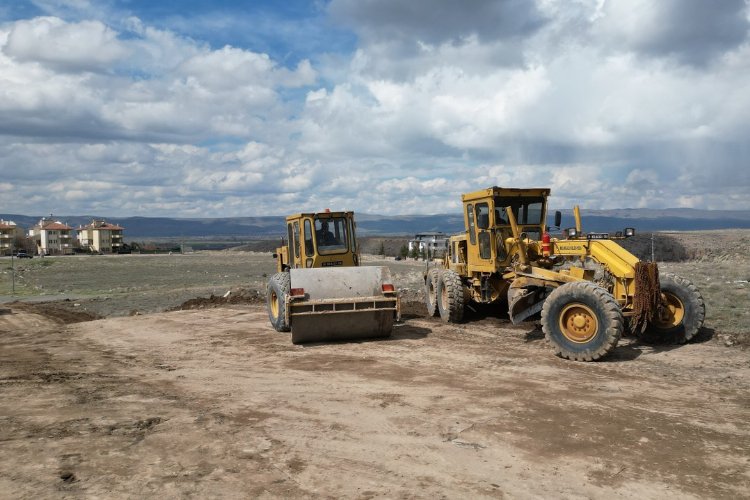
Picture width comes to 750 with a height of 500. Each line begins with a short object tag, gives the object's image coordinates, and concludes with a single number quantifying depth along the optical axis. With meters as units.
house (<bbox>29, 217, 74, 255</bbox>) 114.31
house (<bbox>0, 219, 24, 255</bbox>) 100.50
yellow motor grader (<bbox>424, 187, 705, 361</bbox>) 9.66
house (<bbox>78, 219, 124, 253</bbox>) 111.32
